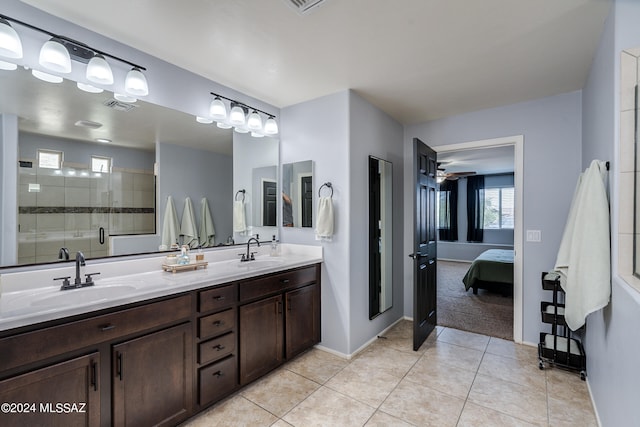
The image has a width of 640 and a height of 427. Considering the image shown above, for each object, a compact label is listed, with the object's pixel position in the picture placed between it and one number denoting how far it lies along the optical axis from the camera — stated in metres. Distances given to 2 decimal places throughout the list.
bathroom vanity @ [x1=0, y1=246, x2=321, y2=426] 1.26
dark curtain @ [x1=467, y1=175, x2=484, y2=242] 7.91
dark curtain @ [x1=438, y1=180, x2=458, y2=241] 8.28
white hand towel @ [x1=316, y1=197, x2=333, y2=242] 2.73
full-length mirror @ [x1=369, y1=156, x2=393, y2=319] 3.05
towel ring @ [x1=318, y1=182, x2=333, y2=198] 2.81
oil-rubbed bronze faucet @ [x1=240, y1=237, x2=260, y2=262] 2.69
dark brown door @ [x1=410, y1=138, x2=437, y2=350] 2.86
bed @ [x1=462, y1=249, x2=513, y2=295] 4.70
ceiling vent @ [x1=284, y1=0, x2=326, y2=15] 1.55
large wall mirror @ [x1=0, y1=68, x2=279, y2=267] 1.66
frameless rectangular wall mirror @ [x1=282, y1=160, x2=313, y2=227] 2.95
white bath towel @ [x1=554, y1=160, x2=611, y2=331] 1.62
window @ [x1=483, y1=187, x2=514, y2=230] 7.68
